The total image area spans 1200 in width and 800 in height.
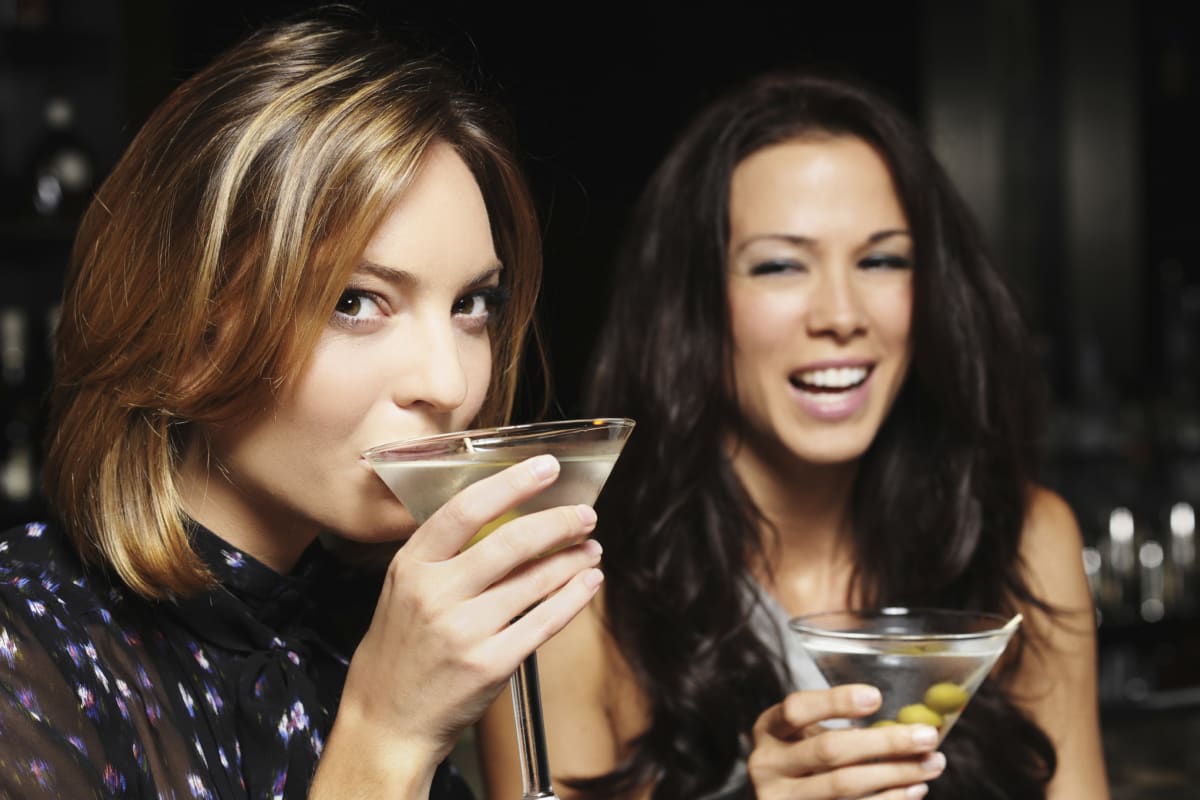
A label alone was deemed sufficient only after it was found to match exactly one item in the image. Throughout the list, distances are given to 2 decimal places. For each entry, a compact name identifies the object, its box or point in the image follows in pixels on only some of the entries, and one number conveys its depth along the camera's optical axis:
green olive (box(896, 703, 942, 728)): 1.51
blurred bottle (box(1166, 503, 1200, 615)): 3.45
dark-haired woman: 2.00
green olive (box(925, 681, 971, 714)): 1.51
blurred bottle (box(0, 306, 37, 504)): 3.47
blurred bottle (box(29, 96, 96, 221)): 3.60
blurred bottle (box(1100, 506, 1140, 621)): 3.35
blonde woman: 1.14
